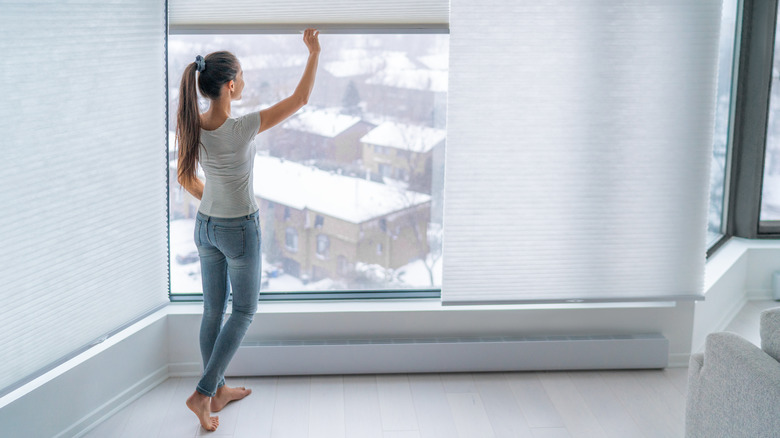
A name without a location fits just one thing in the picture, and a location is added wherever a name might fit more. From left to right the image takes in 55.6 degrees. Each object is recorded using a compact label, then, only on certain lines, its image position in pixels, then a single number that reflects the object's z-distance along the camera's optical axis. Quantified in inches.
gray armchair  82.4
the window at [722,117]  169.8
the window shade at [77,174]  98.7
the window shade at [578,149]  128.1
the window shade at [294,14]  126.6
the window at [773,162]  173.3
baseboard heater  136.4
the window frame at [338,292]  128.1
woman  108.7
